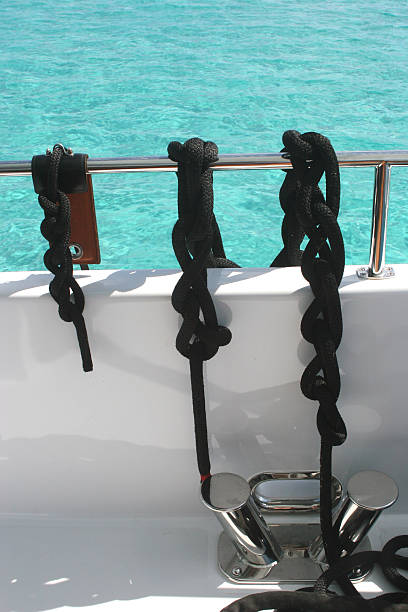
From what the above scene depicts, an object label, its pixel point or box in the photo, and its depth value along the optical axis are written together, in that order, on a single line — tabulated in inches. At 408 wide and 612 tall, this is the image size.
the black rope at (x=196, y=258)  32.9
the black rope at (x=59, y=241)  34.7
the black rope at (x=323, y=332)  32.6
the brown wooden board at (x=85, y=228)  38.1
